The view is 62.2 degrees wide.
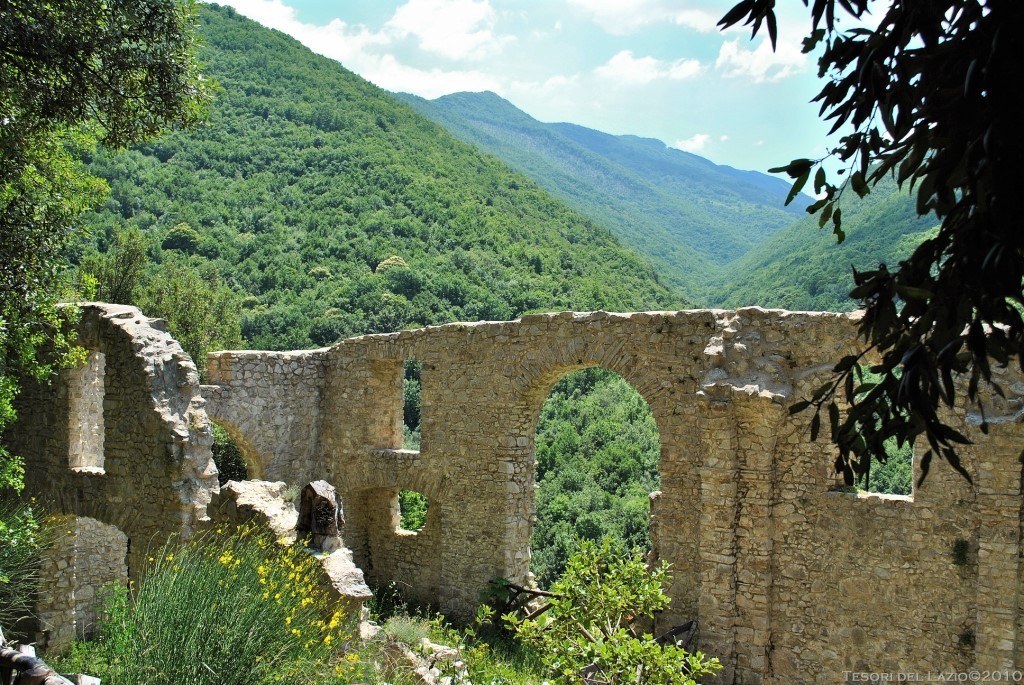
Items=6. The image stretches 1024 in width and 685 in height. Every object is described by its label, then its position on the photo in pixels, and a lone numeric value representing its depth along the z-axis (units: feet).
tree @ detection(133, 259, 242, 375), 70.44
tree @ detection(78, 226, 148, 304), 69.62
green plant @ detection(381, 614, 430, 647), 34.22
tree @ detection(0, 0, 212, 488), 23.65
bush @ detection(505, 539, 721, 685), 20.94
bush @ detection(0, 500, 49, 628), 25.70
